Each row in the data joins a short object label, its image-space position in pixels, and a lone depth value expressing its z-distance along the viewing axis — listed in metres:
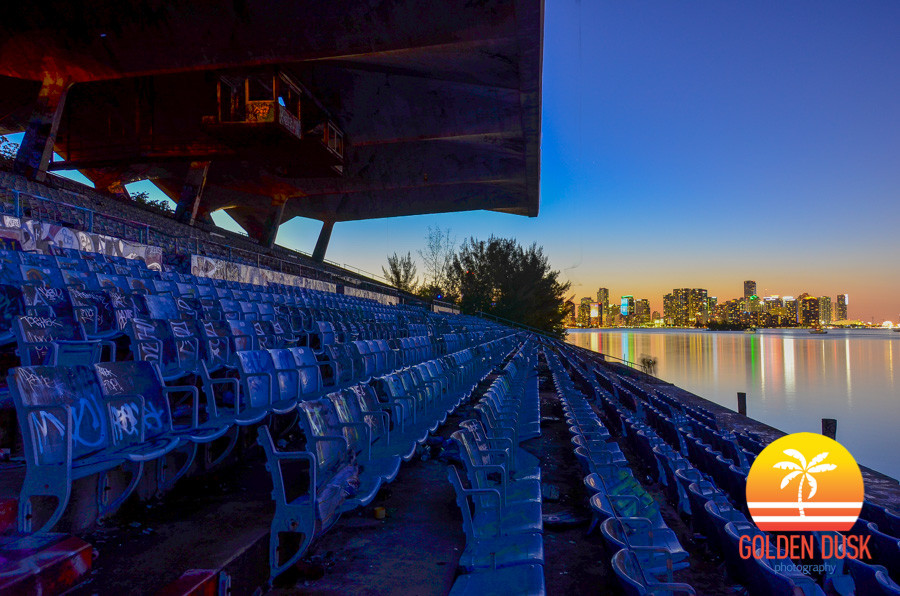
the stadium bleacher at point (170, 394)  2.04
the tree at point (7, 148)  21.30
